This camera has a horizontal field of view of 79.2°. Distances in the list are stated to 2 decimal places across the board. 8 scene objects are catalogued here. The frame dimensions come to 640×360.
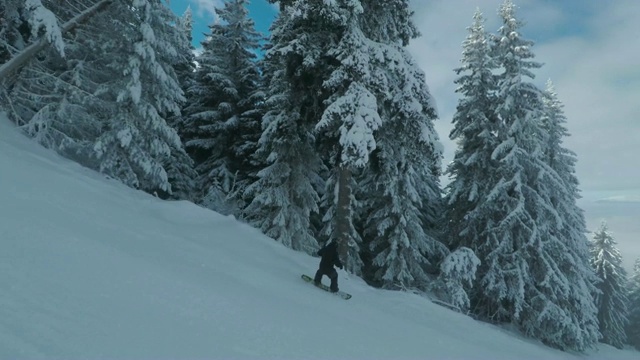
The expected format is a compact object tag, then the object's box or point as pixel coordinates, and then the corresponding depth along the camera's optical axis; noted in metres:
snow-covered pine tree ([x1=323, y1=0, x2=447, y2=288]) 12.64
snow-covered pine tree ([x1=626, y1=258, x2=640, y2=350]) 50.84
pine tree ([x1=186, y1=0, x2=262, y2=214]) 21.78
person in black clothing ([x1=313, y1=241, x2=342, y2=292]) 10.52
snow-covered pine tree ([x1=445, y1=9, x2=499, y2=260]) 20.61
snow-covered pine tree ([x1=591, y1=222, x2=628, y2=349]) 41.19
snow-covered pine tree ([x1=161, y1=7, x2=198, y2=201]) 21.64
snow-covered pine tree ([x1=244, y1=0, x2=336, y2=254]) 13.74
